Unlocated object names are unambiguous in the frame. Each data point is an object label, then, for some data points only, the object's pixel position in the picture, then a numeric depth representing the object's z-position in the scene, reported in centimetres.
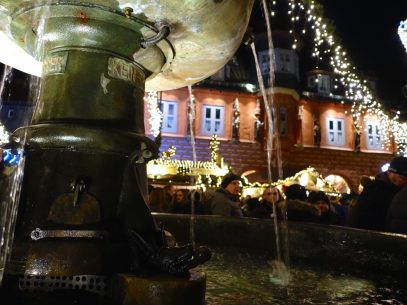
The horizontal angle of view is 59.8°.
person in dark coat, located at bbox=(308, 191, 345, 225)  498
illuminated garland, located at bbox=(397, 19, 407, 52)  1148
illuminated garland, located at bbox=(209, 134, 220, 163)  1638
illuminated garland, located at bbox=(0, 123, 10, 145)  1898
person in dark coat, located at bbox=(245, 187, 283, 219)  538
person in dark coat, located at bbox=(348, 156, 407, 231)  386
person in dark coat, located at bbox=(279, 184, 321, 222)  451
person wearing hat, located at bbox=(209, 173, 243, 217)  485
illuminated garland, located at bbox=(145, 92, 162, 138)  2101
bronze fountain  167
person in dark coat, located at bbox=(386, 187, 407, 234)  328
